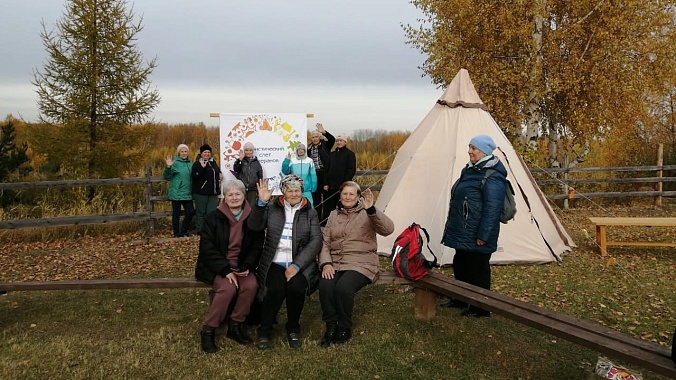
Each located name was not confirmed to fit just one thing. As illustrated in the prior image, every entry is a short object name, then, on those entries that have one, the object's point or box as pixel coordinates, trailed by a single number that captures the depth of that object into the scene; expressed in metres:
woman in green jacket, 8.80
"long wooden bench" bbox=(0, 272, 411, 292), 4.40
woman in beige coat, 4.16
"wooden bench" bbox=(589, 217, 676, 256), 7.32
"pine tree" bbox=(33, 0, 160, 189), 11.77
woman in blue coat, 4.50
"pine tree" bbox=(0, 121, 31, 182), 12.40
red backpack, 4.33
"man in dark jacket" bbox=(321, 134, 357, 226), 8.51
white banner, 9.02
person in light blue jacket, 8.44
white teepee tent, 6.90
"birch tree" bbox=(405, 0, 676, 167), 13.07
